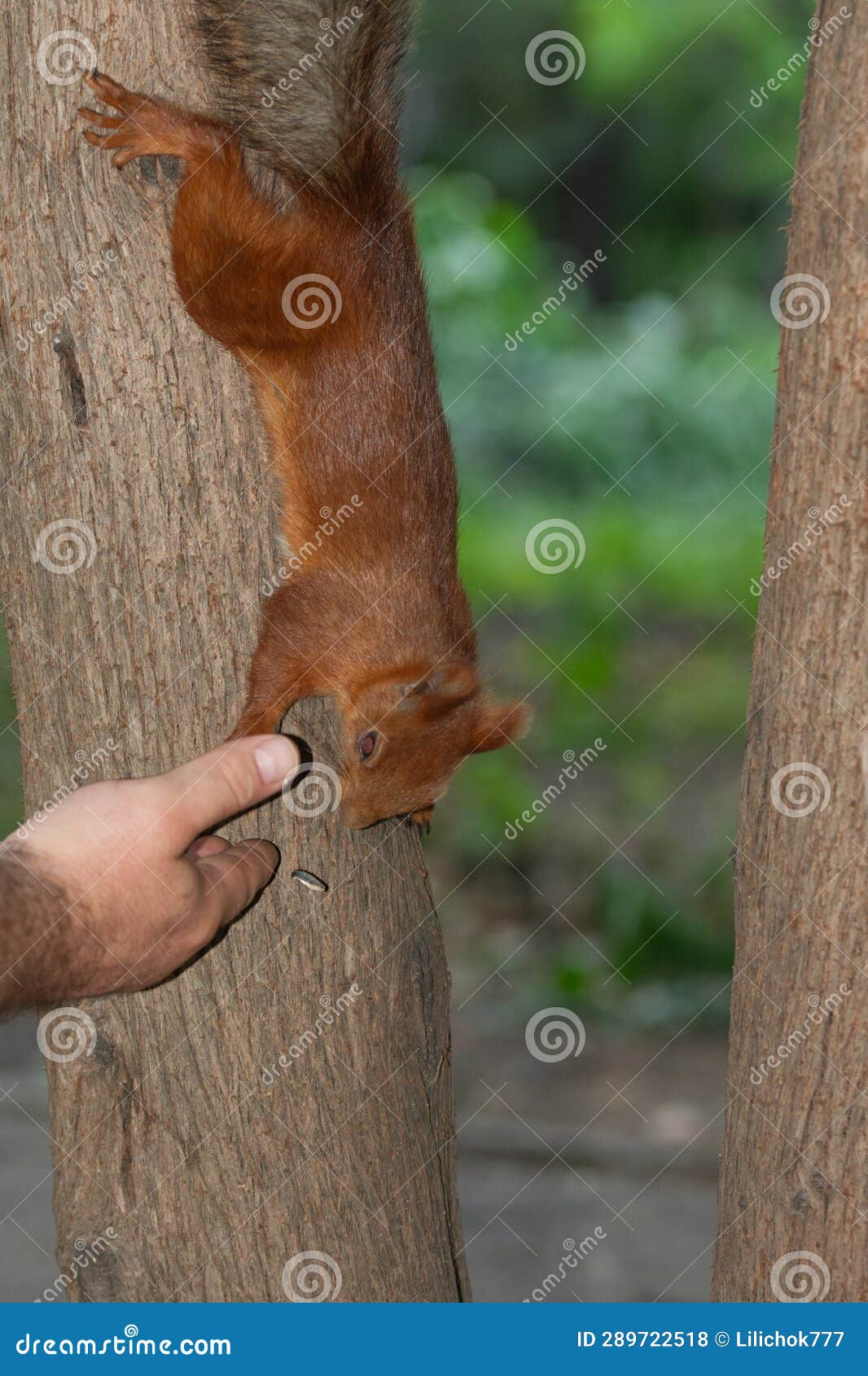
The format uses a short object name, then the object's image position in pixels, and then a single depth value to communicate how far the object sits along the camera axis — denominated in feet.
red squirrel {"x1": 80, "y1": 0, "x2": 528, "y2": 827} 3.40
